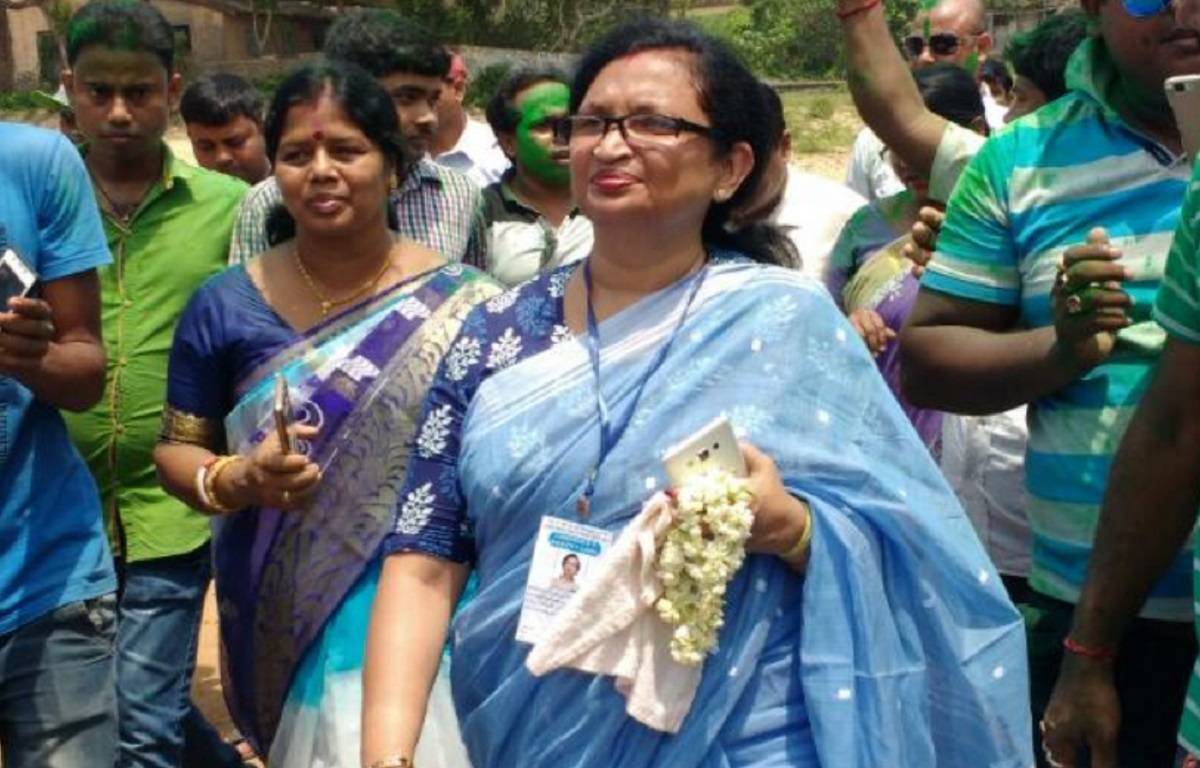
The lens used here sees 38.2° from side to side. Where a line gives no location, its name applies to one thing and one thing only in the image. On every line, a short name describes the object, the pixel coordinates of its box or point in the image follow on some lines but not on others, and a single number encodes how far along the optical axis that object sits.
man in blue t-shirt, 3.35
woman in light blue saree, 2.42
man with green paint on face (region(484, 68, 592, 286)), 5.03
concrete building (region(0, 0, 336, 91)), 32.09
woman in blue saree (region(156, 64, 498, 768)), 3.54
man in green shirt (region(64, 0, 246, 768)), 4.44
